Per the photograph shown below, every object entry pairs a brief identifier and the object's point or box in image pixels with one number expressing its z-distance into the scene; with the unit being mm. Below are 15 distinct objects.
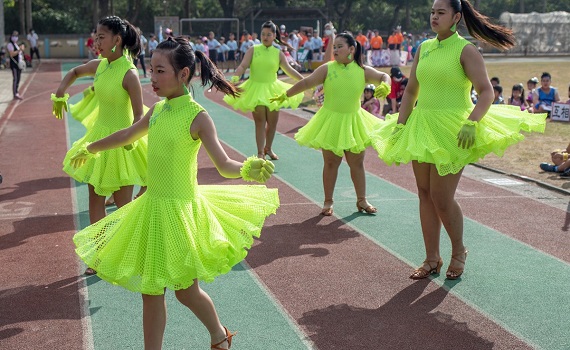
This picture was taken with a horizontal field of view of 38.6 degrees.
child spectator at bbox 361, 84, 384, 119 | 16578
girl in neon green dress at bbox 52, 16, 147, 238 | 7047
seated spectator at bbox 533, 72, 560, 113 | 18406
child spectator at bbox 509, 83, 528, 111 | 17859
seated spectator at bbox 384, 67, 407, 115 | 18828
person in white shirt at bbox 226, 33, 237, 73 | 40219
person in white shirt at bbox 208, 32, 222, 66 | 39812
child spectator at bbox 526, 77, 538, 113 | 18641
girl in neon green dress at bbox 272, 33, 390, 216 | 9219
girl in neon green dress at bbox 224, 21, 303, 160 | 12586
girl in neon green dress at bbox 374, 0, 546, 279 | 6457
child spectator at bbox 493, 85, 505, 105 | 16609
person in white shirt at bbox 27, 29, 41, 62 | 44500
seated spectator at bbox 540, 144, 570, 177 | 11891
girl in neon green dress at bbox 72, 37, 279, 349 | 4555
